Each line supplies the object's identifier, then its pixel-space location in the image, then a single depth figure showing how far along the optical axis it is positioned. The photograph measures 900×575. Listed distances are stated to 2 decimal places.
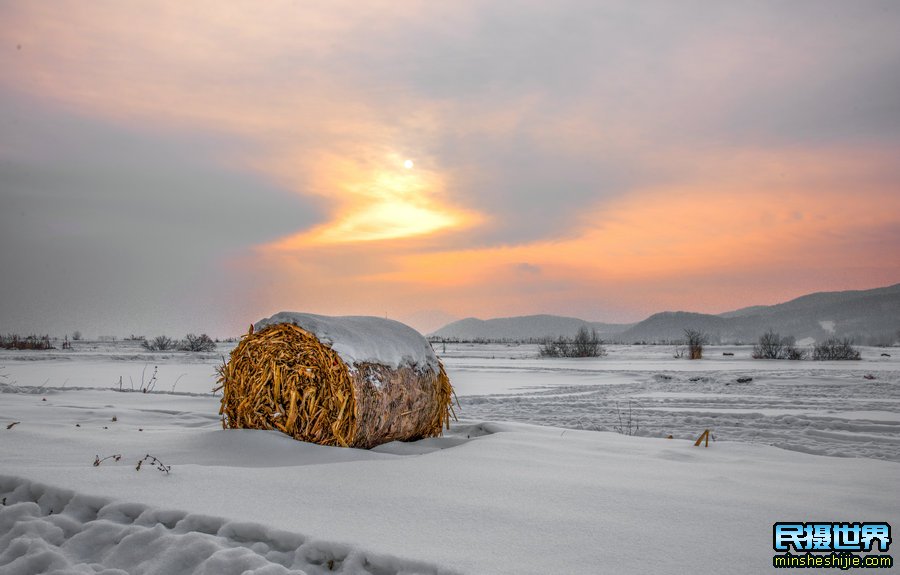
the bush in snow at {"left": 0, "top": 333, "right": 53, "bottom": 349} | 25.98
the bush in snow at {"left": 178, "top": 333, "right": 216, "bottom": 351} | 27.72
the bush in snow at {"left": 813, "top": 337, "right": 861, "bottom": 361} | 25.28
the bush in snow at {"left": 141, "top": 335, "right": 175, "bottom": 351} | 28.08
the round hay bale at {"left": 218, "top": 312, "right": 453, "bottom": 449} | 5.27
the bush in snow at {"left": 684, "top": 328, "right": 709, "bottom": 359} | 27.55
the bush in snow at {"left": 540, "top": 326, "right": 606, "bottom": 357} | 30.34
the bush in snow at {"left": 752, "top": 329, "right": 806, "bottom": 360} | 26.00
